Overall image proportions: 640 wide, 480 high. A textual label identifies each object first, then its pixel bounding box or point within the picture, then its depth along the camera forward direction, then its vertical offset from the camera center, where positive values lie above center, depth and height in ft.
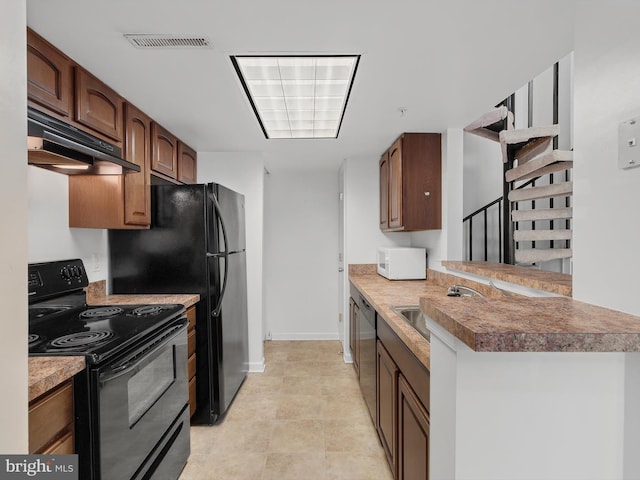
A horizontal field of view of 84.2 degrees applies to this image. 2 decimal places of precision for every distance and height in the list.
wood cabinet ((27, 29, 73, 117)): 4.81 +2.34
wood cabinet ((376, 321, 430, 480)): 4.29 -2.54
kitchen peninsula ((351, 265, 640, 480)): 2.41 -1.19
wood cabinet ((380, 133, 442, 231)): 9.64 +1.48
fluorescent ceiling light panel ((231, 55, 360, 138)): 5.89 +2.89
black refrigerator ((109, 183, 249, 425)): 8.39 -0.62
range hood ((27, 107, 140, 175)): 4.32 +1.23
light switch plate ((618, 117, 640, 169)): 2.73 +0.73
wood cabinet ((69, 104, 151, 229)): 7.16 +0.80
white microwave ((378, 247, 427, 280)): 10.80 -0.84
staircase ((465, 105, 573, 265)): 8.18 +1.67
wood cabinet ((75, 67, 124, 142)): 5.84 +2.35
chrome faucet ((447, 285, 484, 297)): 5.89 -0.97
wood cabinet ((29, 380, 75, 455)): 3.50 -1.97
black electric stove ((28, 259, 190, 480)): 4.22 -1.89
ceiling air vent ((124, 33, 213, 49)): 4.93 +2.79
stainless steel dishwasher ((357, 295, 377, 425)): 7.80 -2.83
